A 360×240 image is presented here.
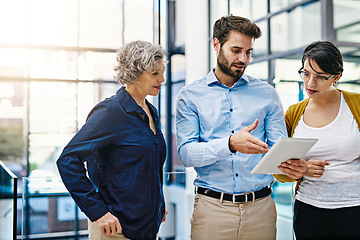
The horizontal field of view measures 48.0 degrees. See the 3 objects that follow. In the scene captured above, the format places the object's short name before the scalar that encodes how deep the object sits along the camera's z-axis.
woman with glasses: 1.88
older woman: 1.59
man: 1.87
